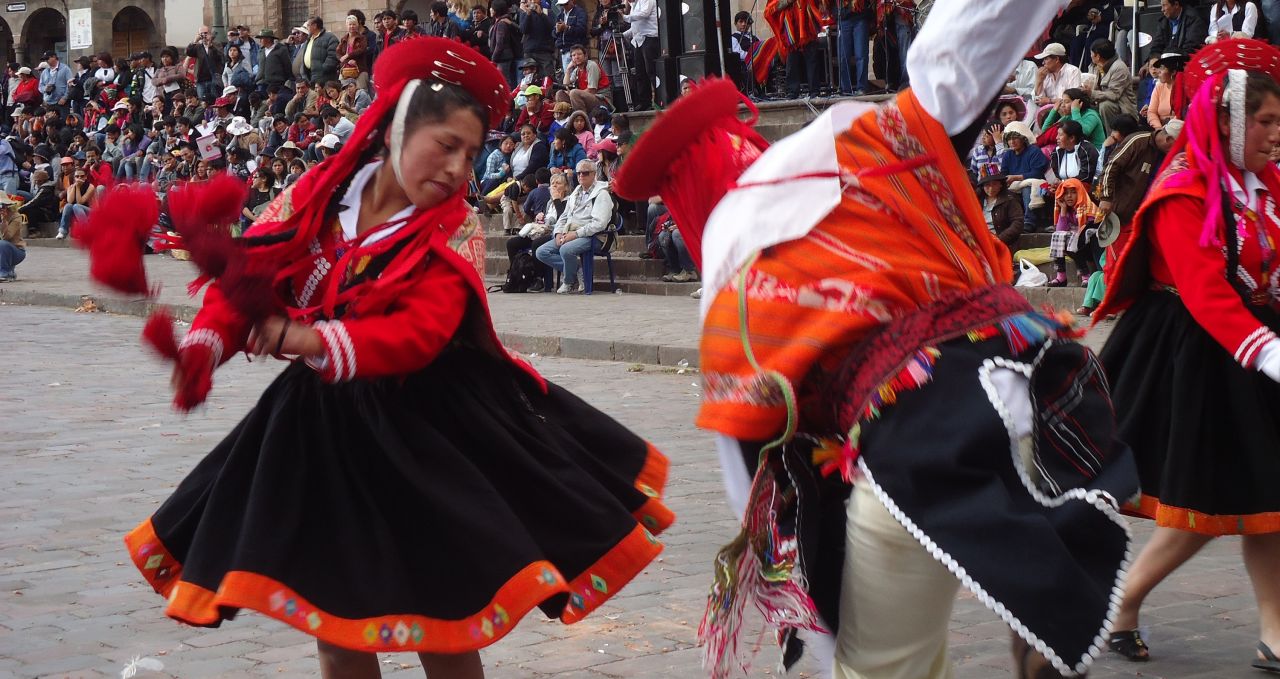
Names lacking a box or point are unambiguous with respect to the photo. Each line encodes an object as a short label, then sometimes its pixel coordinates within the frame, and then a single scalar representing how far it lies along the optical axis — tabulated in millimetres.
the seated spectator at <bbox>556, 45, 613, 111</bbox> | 22203
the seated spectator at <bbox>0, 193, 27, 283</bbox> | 21125
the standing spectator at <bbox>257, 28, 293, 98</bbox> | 29062
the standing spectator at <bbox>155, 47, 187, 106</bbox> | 32375
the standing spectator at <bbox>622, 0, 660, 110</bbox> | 20922
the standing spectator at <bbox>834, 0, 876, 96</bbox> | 17828
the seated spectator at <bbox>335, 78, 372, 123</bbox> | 24227
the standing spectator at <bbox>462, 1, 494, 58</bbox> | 23688
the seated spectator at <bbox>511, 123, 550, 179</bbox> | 20362
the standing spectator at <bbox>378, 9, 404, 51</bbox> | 25719
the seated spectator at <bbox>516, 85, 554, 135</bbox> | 21031
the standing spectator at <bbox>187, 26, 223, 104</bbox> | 31302
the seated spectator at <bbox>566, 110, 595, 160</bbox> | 19641
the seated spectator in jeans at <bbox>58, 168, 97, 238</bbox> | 27094
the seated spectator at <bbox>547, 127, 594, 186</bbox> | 19672
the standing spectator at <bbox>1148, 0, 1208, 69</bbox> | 15562
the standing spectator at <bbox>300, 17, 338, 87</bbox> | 27312
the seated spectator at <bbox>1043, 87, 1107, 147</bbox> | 14992
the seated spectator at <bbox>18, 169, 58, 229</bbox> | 30422
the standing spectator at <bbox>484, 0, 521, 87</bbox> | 23078
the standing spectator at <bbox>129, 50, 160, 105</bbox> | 32875
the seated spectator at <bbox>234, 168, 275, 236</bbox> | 22828
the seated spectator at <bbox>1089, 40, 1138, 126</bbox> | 15305
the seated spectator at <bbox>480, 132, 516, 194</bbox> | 21234
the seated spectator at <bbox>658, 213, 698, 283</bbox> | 17578
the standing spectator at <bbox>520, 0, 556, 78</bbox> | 22953
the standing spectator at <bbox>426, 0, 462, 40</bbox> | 23812
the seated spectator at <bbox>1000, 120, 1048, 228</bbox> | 14906
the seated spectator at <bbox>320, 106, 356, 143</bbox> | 23172
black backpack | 18328
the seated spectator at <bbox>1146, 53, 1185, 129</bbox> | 14016
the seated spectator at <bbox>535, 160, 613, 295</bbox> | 17734
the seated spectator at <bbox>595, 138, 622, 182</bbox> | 18484
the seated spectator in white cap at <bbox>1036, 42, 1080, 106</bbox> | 16156
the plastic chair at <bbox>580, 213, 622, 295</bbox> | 17938
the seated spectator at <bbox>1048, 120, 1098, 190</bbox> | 14414
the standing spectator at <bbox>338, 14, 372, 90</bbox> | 25891
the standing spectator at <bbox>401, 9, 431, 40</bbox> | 25277
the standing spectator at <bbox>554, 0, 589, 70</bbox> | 22688
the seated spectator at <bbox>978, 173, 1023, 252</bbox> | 14508
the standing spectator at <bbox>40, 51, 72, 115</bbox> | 35250
